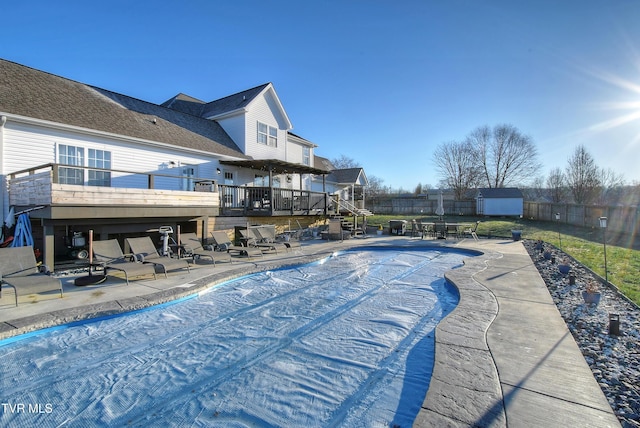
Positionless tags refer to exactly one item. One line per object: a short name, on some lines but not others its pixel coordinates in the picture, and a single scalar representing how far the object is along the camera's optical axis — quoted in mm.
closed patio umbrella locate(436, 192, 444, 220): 19906
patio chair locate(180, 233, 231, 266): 9521
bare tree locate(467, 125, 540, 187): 45500
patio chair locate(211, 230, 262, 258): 10832
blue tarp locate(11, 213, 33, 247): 8492
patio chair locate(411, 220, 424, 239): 19062
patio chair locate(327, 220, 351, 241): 16906
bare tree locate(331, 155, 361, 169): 65875
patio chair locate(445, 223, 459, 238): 17422
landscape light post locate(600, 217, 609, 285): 8556
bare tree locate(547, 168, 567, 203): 41406
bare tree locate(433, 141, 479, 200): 47094
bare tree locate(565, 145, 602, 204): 34906
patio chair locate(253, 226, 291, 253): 12938
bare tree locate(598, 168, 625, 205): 36469
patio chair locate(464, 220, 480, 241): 17725
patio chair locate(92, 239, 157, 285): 7293
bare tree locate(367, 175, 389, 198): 54788
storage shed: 33375
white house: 8680
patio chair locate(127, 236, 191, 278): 8009
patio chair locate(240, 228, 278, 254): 12125
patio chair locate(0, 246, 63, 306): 5680
